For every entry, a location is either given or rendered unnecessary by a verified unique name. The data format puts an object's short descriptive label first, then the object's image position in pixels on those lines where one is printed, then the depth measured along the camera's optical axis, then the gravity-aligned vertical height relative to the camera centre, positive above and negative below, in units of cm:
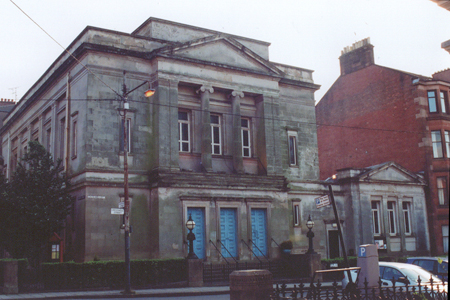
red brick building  3909 +823
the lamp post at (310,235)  2852 -35
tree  2412 +149
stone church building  2689 +504
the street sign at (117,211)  2139 +98
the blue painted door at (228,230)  2909 +7
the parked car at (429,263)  2007 -150
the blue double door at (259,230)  3017 +3
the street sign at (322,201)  1759 +91
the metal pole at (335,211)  1579 +37
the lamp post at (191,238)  2471 -25
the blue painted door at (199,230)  2814 +14
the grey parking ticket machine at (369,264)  1400 -99
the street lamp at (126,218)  2069 +66
